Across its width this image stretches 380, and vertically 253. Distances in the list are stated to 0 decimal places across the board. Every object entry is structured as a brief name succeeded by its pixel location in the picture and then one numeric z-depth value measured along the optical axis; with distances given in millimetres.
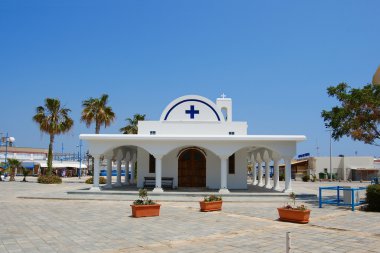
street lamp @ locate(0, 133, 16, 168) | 43806
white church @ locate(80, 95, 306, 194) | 24438
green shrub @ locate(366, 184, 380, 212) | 15742
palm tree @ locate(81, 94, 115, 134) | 37219
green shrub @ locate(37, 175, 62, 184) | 36188
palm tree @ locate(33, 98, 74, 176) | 36250
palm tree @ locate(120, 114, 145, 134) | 38809
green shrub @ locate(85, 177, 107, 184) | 35681
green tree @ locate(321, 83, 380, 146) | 18875
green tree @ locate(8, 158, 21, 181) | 41000
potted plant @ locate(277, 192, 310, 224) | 12727
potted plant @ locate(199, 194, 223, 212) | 15703
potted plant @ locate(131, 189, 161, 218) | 13953
